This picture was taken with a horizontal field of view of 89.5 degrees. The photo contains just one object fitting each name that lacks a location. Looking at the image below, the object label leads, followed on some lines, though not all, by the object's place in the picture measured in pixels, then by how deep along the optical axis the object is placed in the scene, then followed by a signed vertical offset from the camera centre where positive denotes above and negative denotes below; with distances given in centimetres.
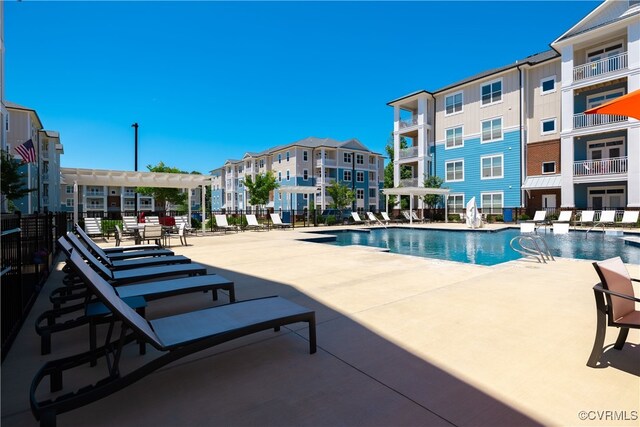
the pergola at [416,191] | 2526 +151
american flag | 1477 +288
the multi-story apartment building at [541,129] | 2100 +666
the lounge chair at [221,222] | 1824 -61
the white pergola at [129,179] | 1452 +165
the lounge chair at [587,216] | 1838 -45
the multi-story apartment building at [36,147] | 2628 +654
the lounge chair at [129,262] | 509 -85
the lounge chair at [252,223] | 2029 -76
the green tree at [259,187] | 3500 +259
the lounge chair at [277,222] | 2083 -73
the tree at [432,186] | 2991 +219
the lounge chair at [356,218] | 2495 -61
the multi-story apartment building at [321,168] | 4462 +628
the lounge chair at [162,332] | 189 -94
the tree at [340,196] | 2872 +128
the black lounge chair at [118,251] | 556 -84
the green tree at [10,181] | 943 +96
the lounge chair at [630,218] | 1731 -54
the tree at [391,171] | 3372 +458
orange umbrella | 315 +105
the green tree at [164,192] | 3330 +215
